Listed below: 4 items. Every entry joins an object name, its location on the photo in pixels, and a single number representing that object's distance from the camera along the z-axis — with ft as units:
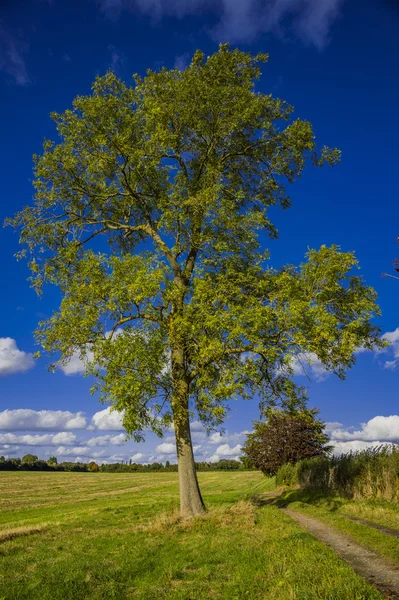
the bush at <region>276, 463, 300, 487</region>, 118.42
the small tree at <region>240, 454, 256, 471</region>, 154.97
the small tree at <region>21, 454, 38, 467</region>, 384.27
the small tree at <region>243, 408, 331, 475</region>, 132.57
